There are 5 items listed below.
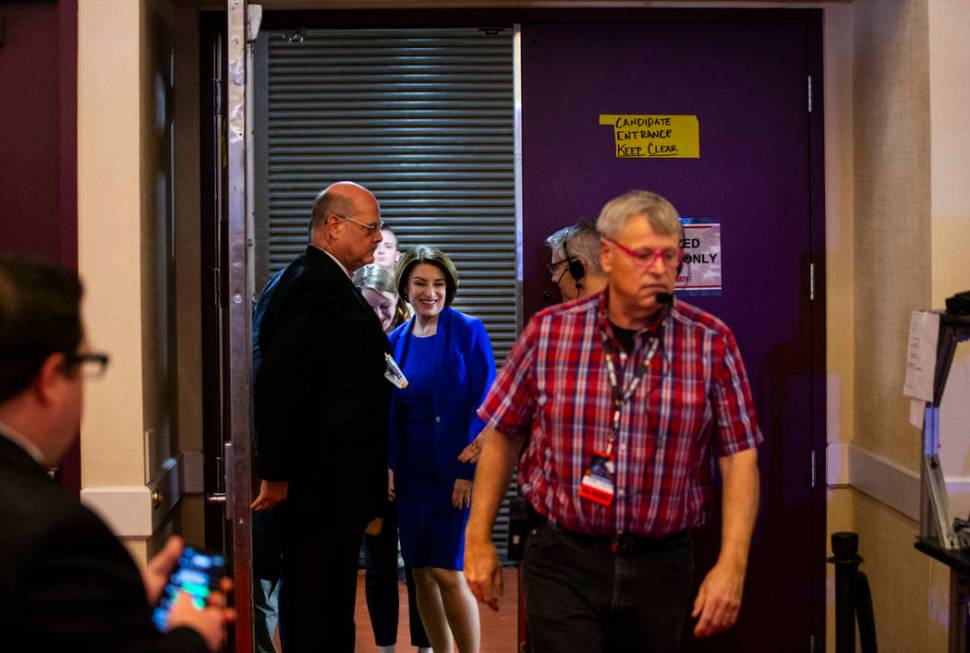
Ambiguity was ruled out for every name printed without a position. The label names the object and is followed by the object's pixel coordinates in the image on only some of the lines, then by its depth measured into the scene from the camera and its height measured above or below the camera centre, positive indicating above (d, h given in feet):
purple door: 14.06 +1.79
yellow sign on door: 14.08 +2.28
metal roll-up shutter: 21.30 +3.56
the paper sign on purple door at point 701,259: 14.11 +0.76
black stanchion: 11.18 -2.78
